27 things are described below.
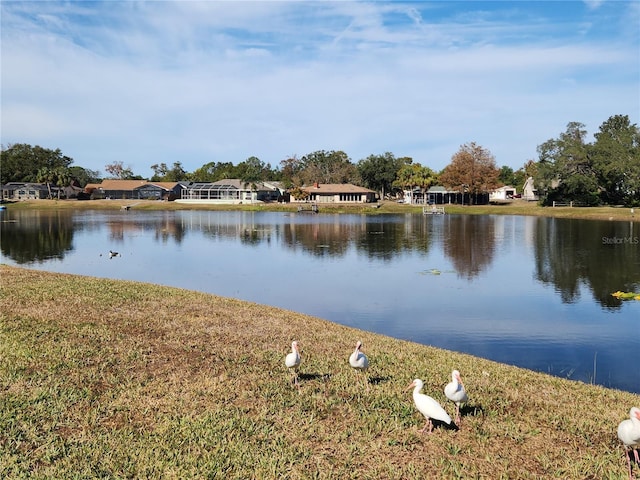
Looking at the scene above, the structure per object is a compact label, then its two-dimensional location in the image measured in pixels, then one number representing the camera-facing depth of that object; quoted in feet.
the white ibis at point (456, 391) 25.48
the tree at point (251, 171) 449.48
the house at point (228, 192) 446.19
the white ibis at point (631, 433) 21.47
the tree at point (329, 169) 490.08
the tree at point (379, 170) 461.37
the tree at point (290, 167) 559.51
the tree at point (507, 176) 530.59
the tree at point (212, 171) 549.70
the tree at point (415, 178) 408.46
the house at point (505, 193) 473.67
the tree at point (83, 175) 590.55
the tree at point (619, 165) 290.97
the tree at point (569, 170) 312.29
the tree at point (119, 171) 607.20
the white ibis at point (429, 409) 24.41
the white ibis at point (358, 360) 31.89
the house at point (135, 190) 468.34
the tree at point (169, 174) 572.92
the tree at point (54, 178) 434.71
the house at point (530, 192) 418.55
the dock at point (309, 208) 363.35
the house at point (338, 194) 423.23
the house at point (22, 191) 465.47
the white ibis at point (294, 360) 30.48
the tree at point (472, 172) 365.40
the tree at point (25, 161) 488.02
